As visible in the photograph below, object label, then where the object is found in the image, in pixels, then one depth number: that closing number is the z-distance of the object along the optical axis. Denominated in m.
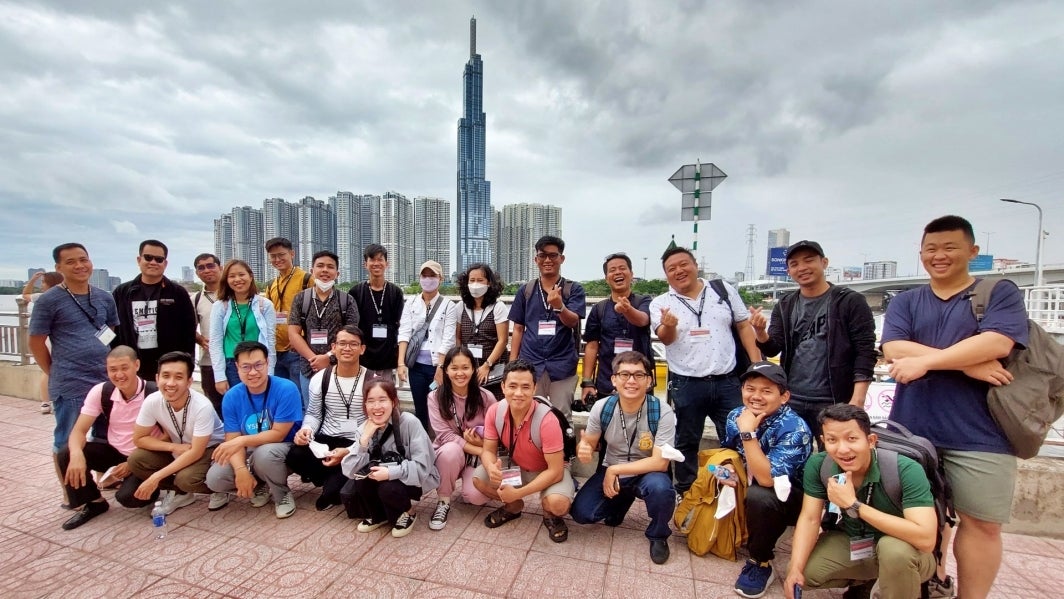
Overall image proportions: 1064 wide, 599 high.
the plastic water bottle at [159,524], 2.83
